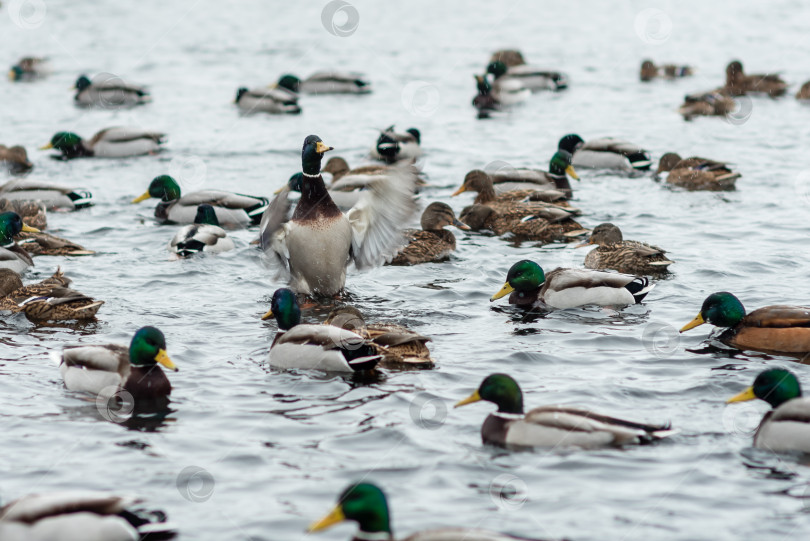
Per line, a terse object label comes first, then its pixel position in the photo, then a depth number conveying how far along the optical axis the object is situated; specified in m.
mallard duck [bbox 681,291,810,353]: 9.44
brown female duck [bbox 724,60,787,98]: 23.70
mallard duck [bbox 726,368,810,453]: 7.29
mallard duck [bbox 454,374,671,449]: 7.48
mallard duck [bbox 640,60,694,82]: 26.48
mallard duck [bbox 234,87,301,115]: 23.47
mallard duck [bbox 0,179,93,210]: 15.51
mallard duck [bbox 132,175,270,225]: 15.24
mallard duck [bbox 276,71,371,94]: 25.70
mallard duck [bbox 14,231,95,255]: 13.23
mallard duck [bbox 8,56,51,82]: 27.61
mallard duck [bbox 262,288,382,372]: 8.89
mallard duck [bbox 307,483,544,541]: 5.68
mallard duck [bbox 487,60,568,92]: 25.42
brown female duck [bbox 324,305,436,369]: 9.26
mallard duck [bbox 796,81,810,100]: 23.16
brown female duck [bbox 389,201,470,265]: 13.00
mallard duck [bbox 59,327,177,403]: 8.52
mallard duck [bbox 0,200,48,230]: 14.48
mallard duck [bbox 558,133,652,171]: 17.78
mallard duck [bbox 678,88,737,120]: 22.25
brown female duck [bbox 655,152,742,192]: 16.47
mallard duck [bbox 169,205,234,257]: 13.22
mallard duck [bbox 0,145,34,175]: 18.30
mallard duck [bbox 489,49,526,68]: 27.20
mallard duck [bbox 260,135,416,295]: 11.52
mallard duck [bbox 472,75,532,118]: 24.00
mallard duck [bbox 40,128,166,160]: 19.50
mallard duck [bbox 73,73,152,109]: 24.30
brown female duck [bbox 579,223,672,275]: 11.95
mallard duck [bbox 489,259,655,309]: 10.91
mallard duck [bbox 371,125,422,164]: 18.22
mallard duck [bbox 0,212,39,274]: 12.38
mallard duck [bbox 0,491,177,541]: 5.97
